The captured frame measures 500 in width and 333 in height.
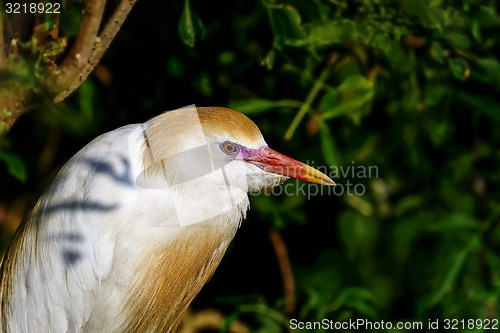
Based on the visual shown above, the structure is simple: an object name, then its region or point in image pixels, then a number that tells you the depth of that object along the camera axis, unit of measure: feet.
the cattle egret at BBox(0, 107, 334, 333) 12.49
